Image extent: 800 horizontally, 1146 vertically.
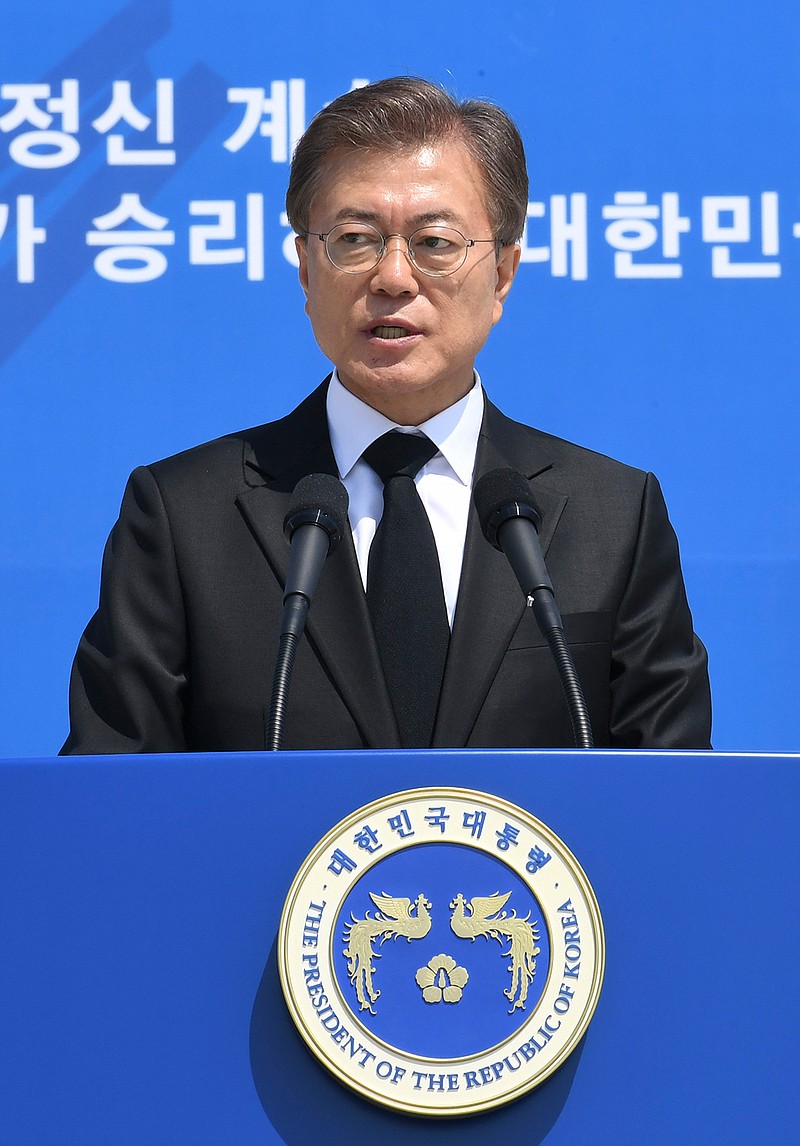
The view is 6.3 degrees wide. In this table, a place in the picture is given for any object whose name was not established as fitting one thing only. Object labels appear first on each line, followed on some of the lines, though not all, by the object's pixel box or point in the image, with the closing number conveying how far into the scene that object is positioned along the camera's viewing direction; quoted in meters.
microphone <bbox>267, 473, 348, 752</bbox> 4.93
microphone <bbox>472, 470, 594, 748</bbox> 4.94
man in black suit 5.16
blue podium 4.80
